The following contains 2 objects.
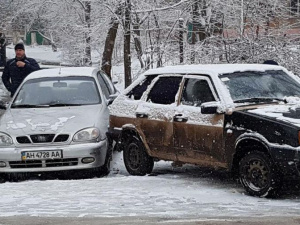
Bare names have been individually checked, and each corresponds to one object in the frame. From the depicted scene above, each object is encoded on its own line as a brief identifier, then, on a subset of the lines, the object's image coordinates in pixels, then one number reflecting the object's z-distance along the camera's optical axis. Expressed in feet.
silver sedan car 47.85
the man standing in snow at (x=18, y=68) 67.47
